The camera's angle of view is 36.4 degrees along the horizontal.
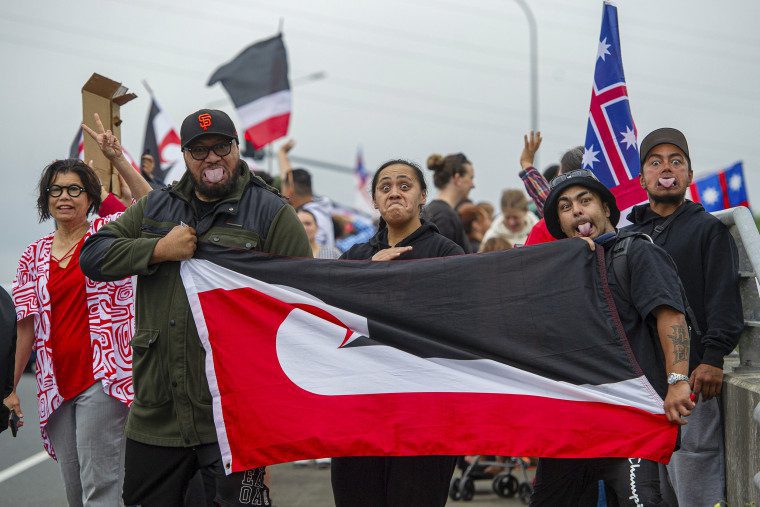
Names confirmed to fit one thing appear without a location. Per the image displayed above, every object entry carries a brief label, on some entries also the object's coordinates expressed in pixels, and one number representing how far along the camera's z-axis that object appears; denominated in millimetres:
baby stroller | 9086
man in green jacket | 5188
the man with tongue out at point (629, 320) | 4793
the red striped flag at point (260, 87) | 12633
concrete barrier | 5516
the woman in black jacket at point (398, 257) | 5289
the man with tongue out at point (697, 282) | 5727
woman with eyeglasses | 6105
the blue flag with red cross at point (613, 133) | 7004
